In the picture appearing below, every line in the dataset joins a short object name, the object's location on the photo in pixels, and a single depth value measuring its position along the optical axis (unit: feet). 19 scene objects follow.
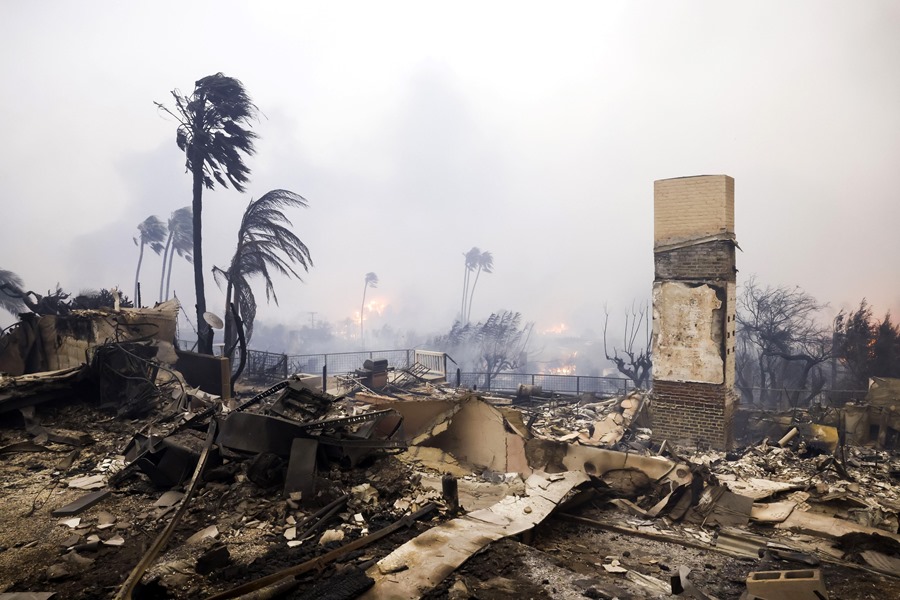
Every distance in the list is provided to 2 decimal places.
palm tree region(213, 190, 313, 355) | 59.62
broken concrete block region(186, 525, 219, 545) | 16.08
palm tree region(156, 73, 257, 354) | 59.72
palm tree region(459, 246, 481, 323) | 233.76
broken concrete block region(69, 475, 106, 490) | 20.77
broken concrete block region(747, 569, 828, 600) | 12.62
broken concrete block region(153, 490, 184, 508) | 18.86
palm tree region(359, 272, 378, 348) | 247.23
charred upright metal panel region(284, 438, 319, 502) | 19.07
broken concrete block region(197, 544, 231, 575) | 13.96
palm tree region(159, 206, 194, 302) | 148.99
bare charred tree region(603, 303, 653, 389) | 58.29
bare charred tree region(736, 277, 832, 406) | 60.85
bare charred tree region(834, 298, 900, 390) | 56.34
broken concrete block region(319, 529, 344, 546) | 16.15
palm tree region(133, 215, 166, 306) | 159.33
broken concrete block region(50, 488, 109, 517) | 17.92
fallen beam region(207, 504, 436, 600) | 12.72
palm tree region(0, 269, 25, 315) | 72.02
